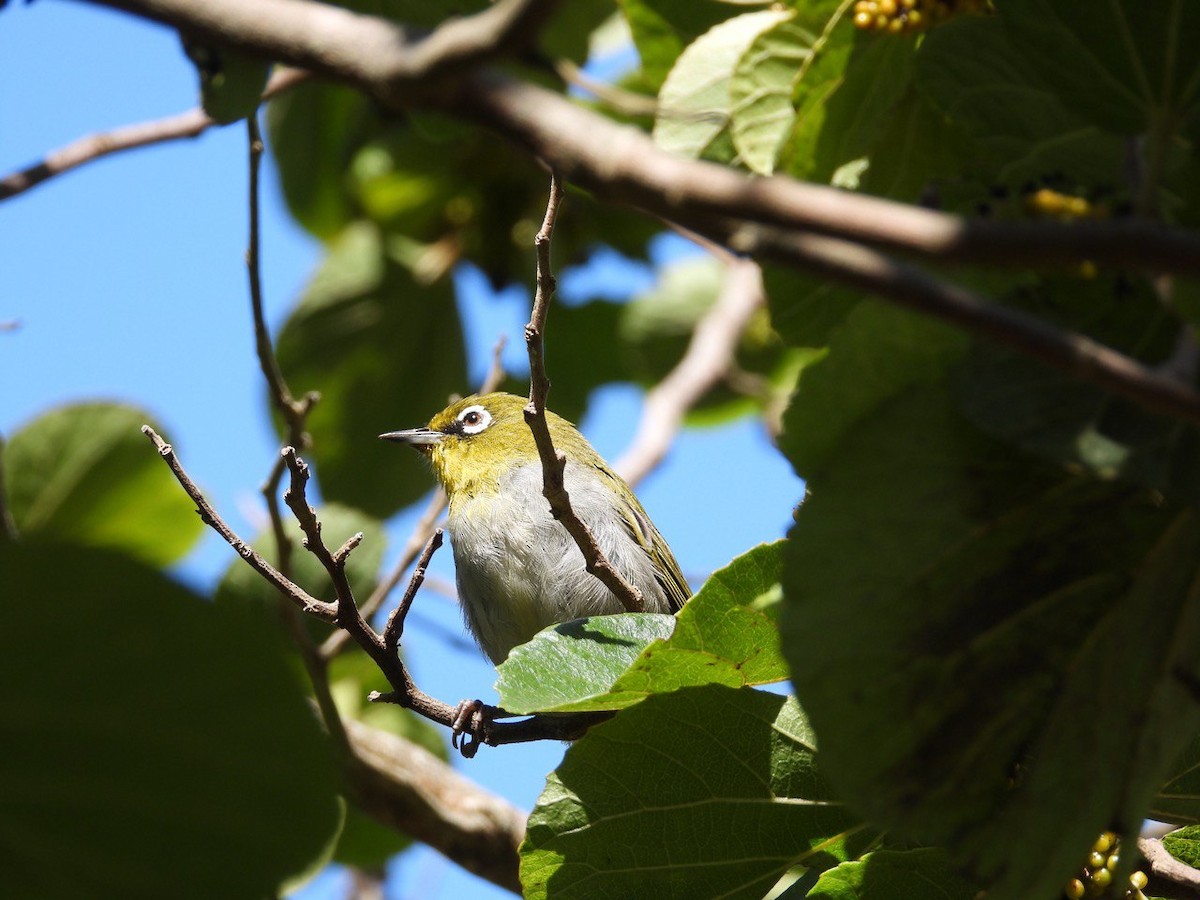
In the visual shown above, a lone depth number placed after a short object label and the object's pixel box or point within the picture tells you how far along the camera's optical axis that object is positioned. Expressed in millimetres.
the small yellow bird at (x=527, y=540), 3878
